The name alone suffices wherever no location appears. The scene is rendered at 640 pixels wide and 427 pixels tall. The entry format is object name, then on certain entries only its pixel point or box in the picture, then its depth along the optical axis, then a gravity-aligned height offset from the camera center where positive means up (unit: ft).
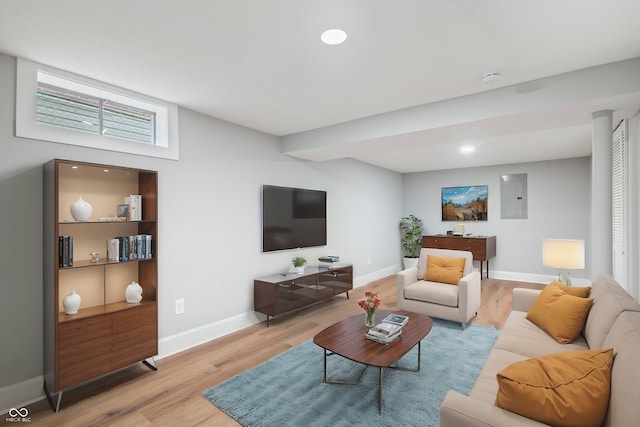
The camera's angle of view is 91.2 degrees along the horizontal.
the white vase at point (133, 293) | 8.68 -2.23
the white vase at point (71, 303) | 7.59 -2.21
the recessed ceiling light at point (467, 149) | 15.73 +3.26
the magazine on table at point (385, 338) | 7.77 -3.18
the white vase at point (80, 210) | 7.66 +0.06
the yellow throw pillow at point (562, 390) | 3.85 -2.27
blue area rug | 6.69 -4.37
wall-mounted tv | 13.38 -0.26
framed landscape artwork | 21.66 +0.66
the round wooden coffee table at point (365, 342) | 6.98 -3.25
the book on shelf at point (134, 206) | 8.77 +0.18
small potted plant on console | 13.82 -2.29
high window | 7.51 +2.73
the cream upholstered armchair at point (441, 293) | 11.81 -3.22
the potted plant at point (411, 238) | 23.52 -1.96
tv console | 12.09 -3.22
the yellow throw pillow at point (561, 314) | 7.16 -2.46
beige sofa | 3.60 -2.57
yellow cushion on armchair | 13.10 -2.46
